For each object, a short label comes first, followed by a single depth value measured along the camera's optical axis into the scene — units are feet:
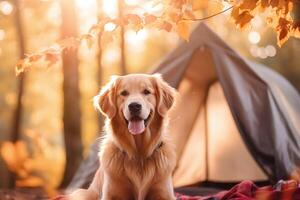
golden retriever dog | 13.94
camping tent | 20.25
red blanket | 15.49
